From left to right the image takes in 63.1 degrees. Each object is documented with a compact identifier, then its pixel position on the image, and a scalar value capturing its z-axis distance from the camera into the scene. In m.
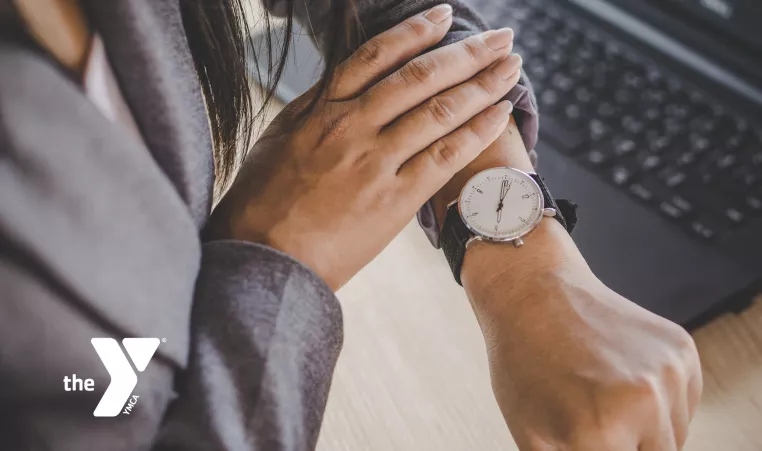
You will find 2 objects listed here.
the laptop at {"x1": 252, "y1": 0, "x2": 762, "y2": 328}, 0.47
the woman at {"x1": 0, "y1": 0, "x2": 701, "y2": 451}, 0.28
